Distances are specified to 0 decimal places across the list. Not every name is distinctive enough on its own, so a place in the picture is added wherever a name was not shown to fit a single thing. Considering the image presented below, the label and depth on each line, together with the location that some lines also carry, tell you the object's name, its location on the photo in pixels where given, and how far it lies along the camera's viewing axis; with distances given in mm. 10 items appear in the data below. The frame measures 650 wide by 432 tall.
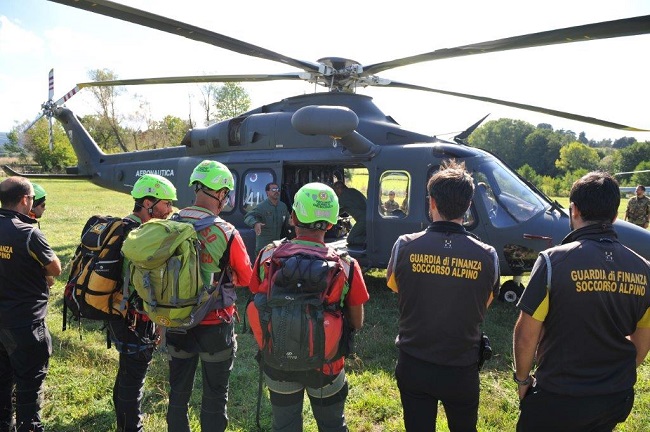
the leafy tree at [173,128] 50603
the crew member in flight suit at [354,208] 6707
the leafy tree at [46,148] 45412
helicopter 4984
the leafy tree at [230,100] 51906
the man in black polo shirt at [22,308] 2875
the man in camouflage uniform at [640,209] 9680
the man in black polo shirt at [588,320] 1873
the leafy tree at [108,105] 48938
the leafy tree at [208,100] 52172
